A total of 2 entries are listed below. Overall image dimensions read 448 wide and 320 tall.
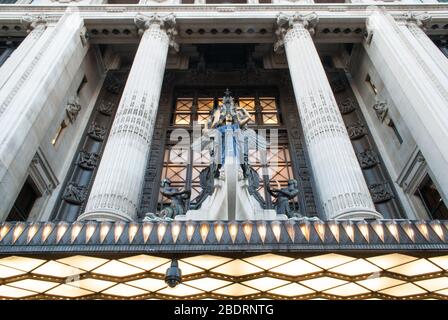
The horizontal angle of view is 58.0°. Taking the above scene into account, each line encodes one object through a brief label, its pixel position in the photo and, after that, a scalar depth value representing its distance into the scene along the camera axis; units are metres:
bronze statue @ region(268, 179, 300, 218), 11.48
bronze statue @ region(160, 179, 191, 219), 10.80
